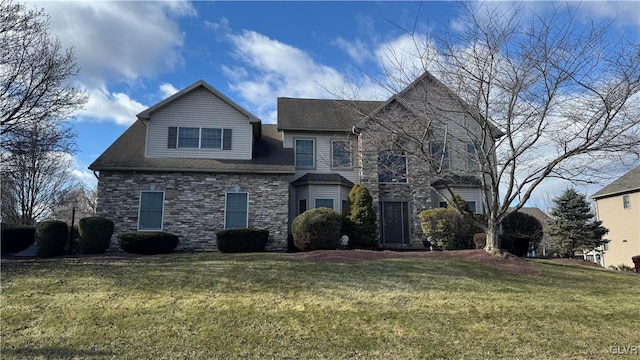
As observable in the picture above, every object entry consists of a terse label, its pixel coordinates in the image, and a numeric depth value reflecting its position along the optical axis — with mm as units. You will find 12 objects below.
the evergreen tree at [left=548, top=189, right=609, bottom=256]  21797
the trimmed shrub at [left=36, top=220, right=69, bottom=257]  14727
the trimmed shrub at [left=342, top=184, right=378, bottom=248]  17375
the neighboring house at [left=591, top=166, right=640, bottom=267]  27406
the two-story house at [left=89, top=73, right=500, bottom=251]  17312
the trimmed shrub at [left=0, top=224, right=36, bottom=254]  16016
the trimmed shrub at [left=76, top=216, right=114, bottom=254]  15164
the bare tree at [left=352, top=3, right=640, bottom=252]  11758
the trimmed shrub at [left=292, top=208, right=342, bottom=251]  15602
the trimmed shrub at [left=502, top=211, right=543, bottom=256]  18875
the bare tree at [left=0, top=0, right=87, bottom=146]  13977
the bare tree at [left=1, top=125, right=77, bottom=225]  15092
